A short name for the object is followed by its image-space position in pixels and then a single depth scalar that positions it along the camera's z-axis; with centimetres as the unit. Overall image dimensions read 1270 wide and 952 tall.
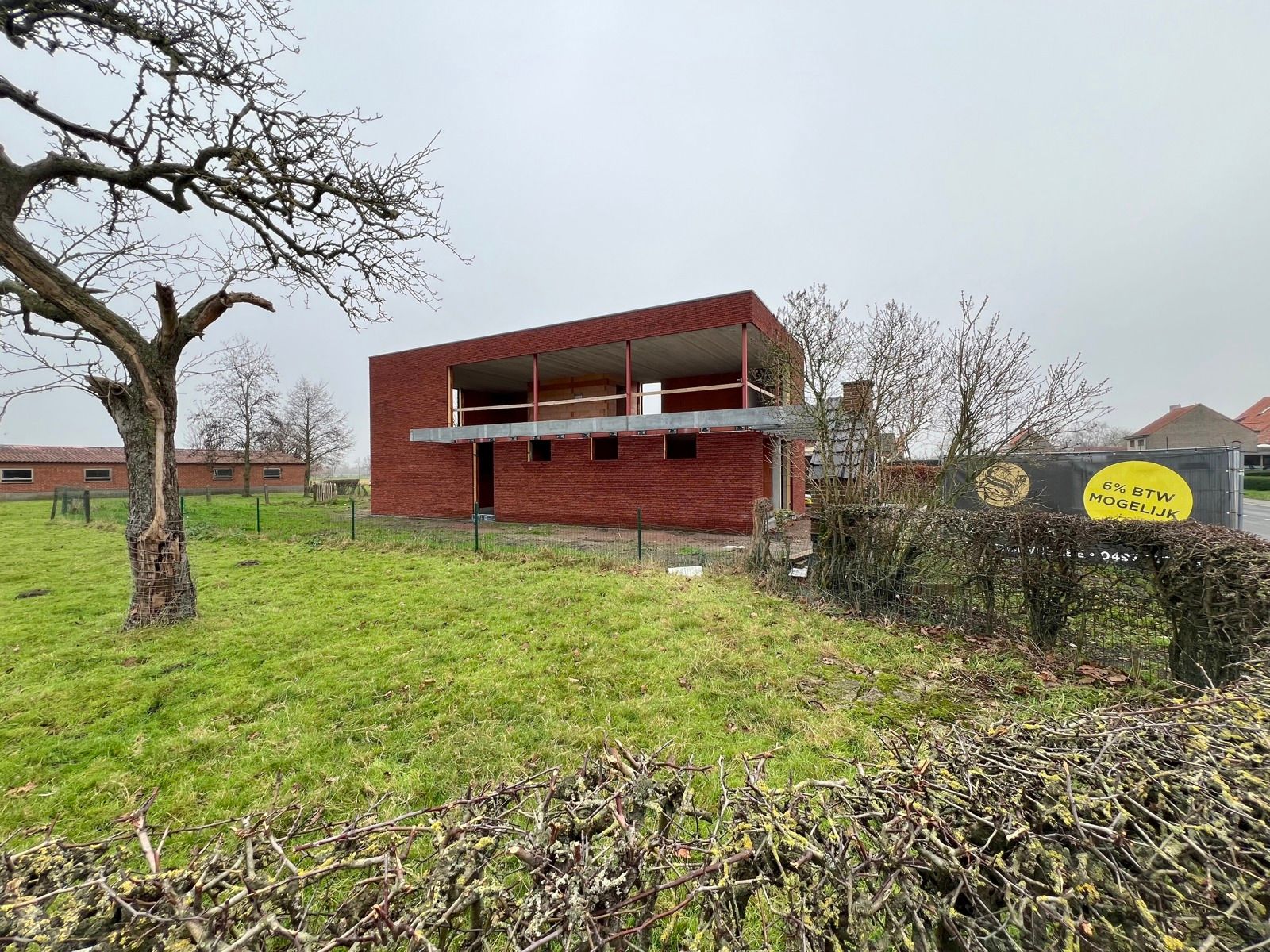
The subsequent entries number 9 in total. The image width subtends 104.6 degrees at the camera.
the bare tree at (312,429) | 3328
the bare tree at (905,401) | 679
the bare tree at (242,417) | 2880
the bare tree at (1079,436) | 743
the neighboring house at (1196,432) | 3795
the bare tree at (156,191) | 496
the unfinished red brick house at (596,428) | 1335
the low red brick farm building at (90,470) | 3212
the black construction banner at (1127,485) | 829
